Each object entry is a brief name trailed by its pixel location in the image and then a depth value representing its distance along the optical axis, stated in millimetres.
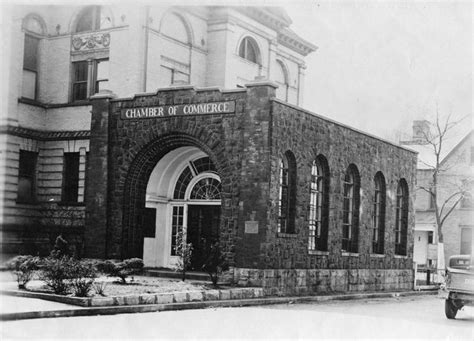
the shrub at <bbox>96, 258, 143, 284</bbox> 20264
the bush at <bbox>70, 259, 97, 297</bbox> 16500
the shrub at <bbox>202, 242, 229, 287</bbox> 21297
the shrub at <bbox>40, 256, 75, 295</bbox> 16750
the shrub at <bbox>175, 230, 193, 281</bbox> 21484
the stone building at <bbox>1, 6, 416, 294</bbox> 22453
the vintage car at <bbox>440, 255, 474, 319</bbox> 17766
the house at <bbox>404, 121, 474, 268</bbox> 38938
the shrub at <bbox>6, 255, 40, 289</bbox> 17891
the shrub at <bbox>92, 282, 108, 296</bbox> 16906
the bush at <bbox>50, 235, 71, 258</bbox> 24197
